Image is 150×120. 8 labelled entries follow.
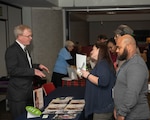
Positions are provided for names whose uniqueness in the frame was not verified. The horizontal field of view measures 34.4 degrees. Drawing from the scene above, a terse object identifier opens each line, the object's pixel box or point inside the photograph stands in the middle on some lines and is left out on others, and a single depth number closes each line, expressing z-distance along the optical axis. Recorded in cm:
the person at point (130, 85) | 185
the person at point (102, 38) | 488
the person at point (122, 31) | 305
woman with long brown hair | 232
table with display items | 224
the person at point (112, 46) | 376
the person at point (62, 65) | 483
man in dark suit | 261
